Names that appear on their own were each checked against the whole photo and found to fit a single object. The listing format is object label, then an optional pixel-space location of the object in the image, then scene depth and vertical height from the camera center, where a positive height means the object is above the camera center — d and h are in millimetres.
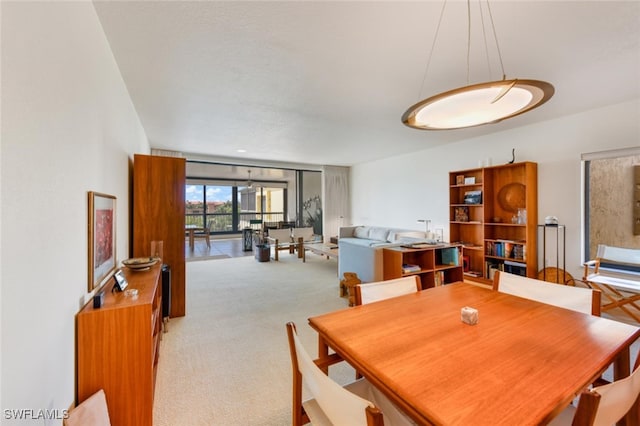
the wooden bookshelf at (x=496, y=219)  3883 -133
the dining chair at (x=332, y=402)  710 -614
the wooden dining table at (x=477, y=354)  785 -574
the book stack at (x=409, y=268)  3215 -714
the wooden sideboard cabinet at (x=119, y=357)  1354 -777
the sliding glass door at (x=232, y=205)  10281 +282
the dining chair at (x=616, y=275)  2844 -773
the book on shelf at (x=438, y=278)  3412 -883
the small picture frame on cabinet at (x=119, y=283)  1703 -467
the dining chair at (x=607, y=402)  697 -546
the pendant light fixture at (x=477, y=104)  1303 +616
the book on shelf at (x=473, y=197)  4480 +242
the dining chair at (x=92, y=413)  1073 -914
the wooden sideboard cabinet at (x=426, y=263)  3236 -686
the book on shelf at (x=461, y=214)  4809 -55
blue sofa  3561 -648
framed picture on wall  1548 -168
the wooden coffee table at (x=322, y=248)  5464 -832
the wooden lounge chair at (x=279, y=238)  6588 -678
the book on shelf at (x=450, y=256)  3510 -610
